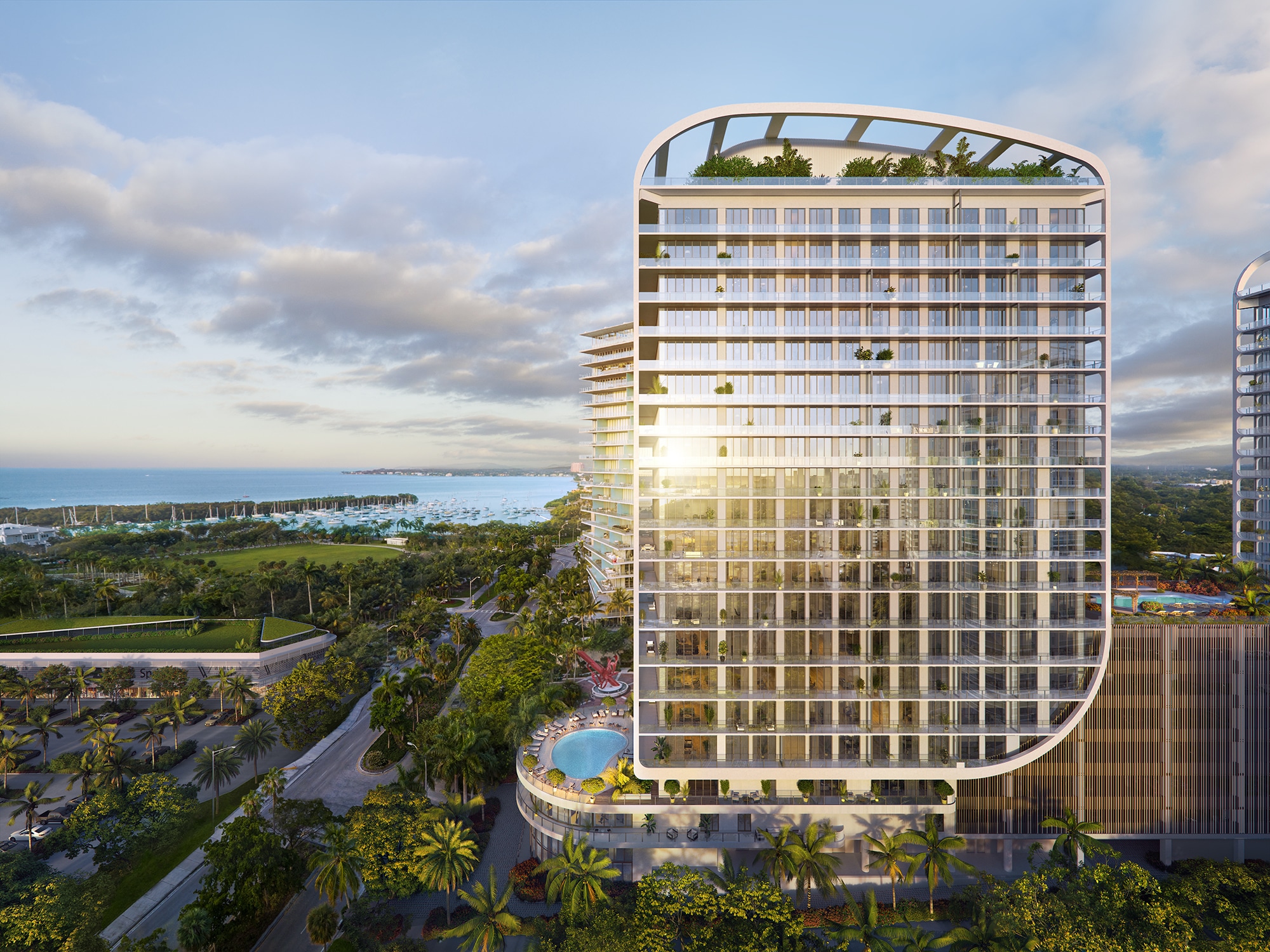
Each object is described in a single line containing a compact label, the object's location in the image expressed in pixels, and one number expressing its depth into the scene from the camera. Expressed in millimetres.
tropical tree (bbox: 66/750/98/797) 40878
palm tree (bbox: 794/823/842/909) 31281
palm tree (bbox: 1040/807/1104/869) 32469
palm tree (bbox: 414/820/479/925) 30609
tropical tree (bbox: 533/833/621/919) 28953
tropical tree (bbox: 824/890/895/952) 27578
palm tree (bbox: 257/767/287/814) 37719
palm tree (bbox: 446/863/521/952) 27625
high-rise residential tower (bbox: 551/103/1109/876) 35500
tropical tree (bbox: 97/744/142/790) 40812
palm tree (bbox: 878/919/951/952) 27234
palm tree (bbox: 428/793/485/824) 34125
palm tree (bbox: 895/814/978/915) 31250
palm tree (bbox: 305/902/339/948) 29109
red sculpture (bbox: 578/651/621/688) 59344
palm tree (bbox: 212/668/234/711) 55056
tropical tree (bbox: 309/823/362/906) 30625
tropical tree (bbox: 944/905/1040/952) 26828
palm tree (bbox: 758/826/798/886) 31500
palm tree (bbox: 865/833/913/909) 31953
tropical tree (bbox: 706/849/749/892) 30281
